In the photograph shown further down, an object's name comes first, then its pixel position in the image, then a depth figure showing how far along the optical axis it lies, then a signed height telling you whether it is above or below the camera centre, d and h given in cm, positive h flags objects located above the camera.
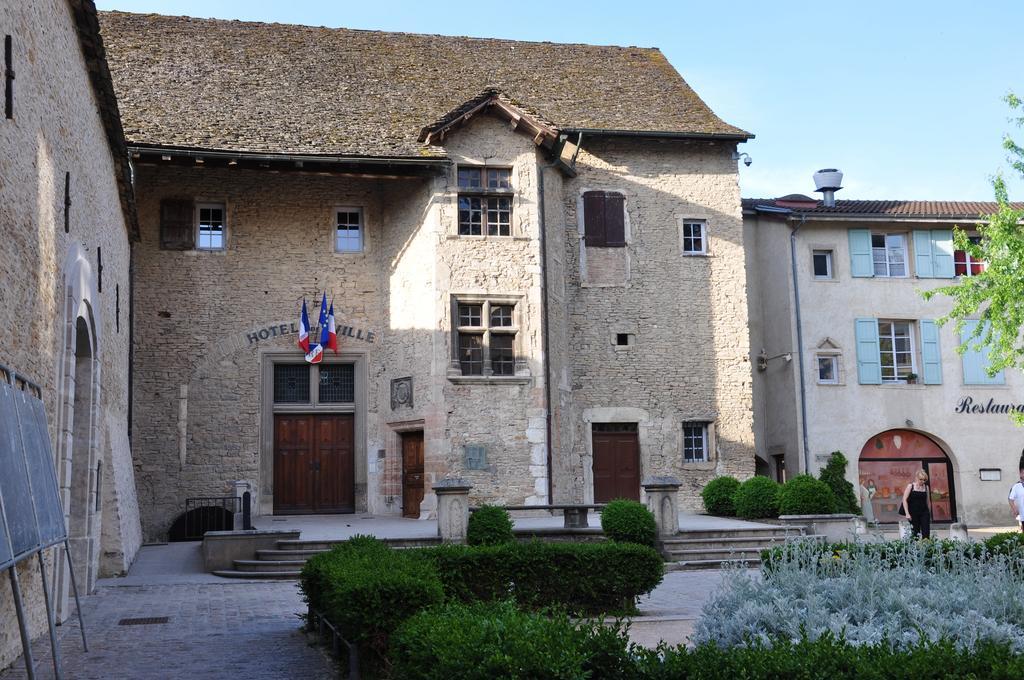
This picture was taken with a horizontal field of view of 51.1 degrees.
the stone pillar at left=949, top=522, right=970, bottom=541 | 1645 -158
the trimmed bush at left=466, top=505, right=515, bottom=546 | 1437 -113
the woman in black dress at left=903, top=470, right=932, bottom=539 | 1562 -111
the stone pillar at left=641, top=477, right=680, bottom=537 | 1588 -99
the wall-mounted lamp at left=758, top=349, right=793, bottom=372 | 2602 +180
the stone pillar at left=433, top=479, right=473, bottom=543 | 1509 -91
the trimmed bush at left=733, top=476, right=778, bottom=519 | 1931 -117
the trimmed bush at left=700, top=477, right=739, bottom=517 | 2105 -119
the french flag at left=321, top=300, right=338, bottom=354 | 2141 +223
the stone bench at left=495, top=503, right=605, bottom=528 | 1658 -113
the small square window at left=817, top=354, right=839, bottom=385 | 2500 +148
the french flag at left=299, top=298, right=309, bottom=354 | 2127 +236
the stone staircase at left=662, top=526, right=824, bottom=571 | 1541 -167
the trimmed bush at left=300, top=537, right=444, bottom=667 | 675 -97
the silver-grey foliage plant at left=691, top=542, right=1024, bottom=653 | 579 -102
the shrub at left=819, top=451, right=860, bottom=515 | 2308 -106
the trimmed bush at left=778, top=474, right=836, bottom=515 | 1808 -112
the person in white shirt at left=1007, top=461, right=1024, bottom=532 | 1504 -104
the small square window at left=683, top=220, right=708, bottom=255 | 2334 +433
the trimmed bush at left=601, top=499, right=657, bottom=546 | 1537 -120
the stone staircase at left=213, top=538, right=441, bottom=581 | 1435 -152
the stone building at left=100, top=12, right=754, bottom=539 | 2044 +339
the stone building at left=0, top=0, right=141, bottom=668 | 783 +183
